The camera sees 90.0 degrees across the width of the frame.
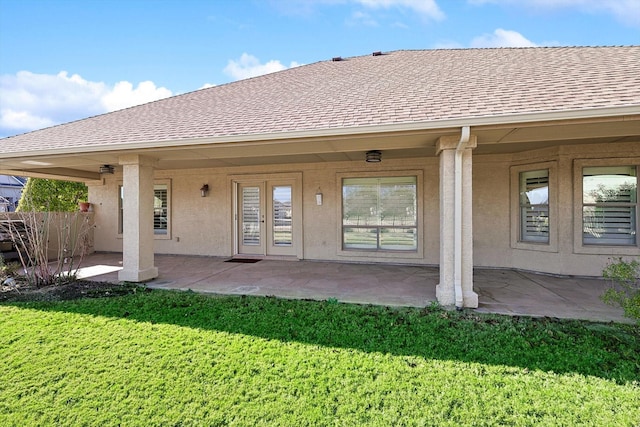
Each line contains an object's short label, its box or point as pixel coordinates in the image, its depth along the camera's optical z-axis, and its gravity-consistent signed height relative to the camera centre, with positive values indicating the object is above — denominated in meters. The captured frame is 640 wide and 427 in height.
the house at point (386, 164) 4.81 +1.18
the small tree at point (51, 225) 6.35 -0.24
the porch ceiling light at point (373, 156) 6.50 +1.18
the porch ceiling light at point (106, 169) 8.98 +1.31
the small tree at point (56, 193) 13.97 +1.00
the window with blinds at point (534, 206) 7.27 +0.15
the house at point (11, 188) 24.75 +2.19
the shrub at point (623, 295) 3.52 -0.97
